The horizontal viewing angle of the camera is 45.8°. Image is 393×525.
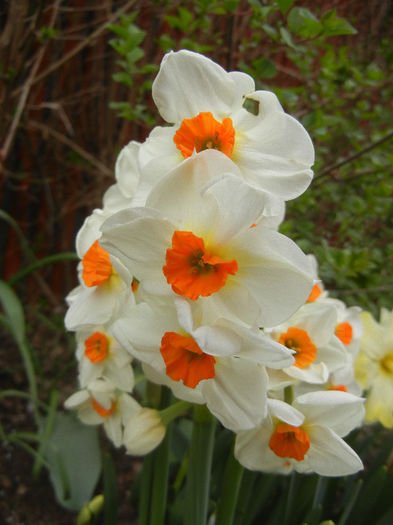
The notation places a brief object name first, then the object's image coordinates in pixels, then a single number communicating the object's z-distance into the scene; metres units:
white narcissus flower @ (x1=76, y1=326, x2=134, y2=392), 0.18
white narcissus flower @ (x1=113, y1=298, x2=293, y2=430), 0.11
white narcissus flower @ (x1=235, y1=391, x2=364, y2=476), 0.15
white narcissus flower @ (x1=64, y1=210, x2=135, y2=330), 0.15
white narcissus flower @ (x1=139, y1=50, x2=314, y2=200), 0.13
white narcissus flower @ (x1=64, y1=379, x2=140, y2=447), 0.19
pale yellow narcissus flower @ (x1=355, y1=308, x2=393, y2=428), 0.22
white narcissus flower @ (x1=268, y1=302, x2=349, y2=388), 0.16
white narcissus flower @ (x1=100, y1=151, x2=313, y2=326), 0.11
